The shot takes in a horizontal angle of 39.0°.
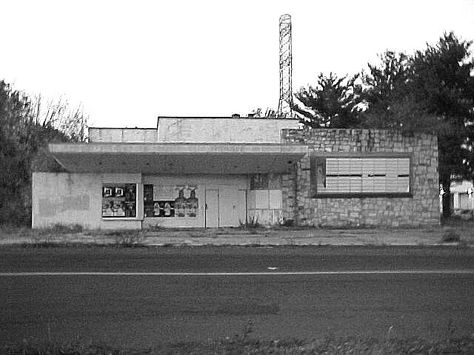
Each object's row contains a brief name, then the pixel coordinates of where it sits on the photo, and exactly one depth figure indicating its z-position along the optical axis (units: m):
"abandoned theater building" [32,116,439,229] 28.72
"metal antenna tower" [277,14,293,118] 54.41
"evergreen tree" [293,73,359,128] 56.44
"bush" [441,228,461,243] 22.66
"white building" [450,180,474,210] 70.16
